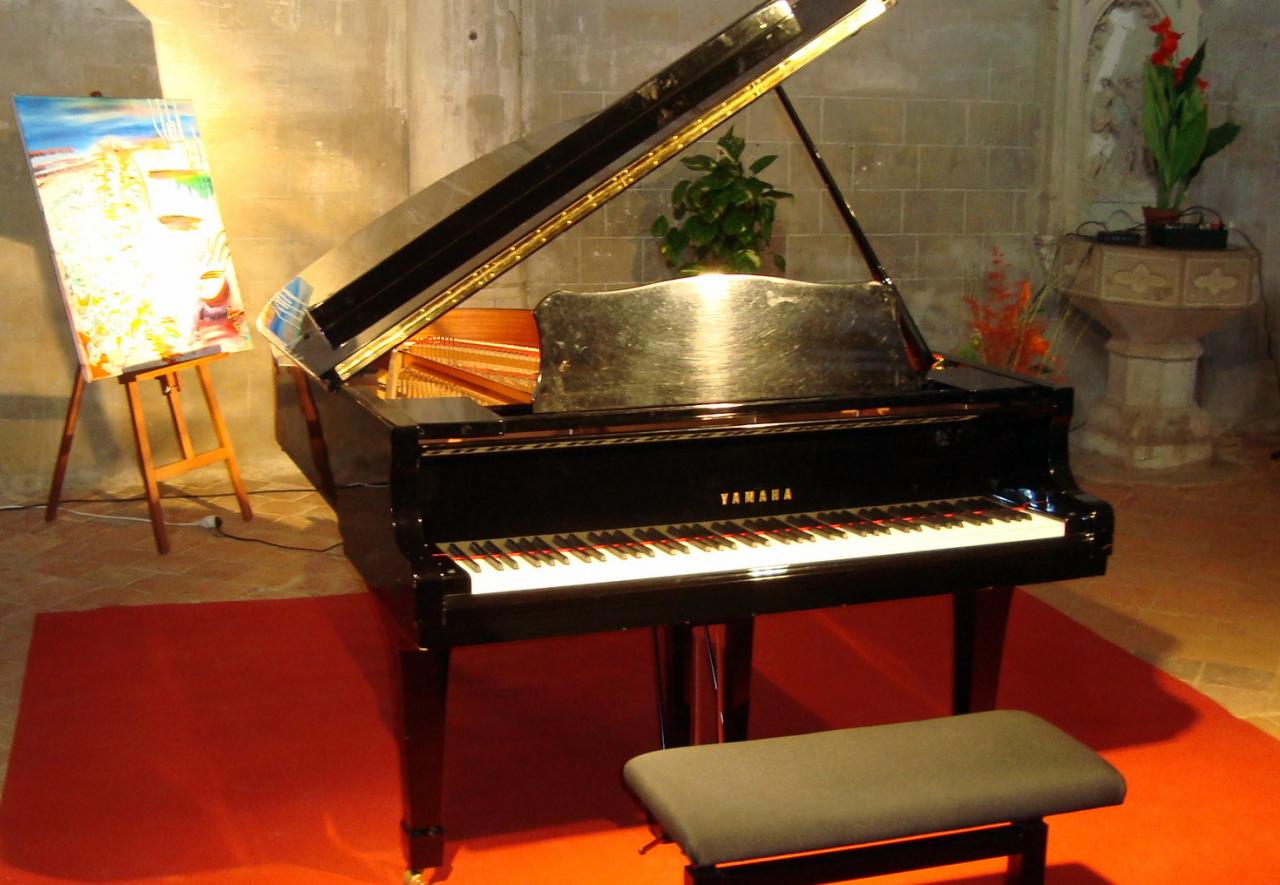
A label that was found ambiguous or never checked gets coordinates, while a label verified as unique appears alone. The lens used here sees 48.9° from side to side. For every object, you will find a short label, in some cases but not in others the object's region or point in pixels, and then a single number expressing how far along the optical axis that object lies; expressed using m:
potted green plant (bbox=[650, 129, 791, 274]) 5.57
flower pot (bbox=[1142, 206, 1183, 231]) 6.02
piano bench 2.00
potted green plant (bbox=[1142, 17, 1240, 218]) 5.99
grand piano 2.48
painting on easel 4.65
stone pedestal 5.84
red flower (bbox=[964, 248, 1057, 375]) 5.50
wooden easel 4.83
